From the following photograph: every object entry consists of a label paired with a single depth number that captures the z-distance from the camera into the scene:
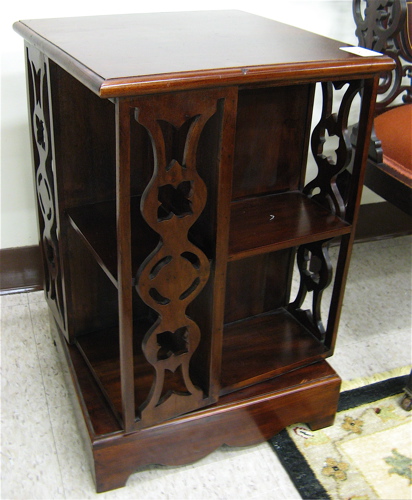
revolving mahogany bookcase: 0.91
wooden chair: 1.40
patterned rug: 1.15
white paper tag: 1.02
